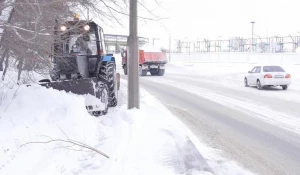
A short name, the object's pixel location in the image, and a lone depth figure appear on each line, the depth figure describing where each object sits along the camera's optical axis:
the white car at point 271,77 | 14.79
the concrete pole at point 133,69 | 7.10
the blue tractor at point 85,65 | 6.57
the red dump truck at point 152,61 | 23.34
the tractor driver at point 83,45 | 7.22
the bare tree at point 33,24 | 4.84
